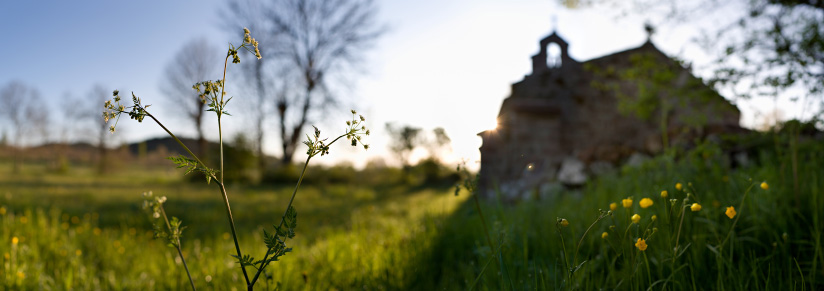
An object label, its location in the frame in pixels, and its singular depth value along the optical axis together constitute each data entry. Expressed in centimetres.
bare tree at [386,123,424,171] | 2166
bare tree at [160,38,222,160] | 2091
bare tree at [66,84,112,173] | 2403
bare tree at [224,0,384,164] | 1834
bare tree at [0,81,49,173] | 2348
